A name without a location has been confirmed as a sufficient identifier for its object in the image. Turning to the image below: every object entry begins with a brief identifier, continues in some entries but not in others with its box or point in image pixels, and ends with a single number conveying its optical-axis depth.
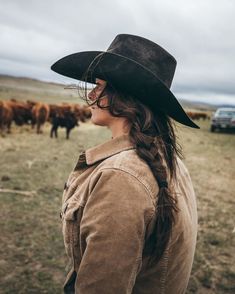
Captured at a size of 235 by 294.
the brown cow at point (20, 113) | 18.05
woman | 1.25
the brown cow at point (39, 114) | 17.30
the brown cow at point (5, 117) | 15.67
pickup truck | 24.17
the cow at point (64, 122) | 15.42
